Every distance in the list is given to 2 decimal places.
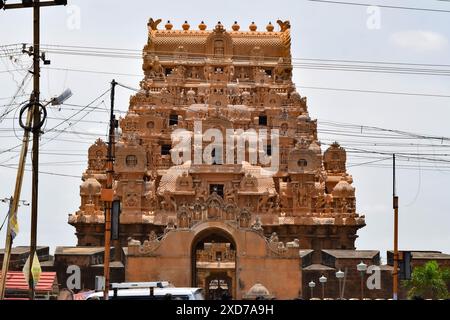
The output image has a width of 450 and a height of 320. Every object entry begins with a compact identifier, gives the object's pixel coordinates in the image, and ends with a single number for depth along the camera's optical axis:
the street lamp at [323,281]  61.06
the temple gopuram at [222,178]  62.56
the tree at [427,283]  63.47
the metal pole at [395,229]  44.16
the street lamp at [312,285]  61.58
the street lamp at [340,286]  66.14
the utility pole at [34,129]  33.16
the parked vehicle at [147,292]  33.92
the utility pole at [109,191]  37.47
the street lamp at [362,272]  51.71
